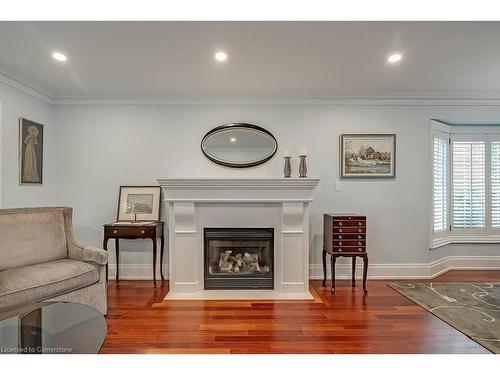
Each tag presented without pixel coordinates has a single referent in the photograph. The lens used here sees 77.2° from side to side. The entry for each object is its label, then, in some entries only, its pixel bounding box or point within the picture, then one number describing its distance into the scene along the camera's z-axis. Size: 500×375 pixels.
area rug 2.46
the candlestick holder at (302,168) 3.61
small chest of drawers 3.49
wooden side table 3.57
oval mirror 3.89
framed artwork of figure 3.42
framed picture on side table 3.89
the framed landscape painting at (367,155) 3.95
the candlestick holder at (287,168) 3.63
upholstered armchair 2.37
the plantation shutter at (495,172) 4.38
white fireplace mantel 3.36
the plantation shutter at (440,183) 4.11
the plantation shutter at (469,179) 4.36
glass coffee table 1.51
